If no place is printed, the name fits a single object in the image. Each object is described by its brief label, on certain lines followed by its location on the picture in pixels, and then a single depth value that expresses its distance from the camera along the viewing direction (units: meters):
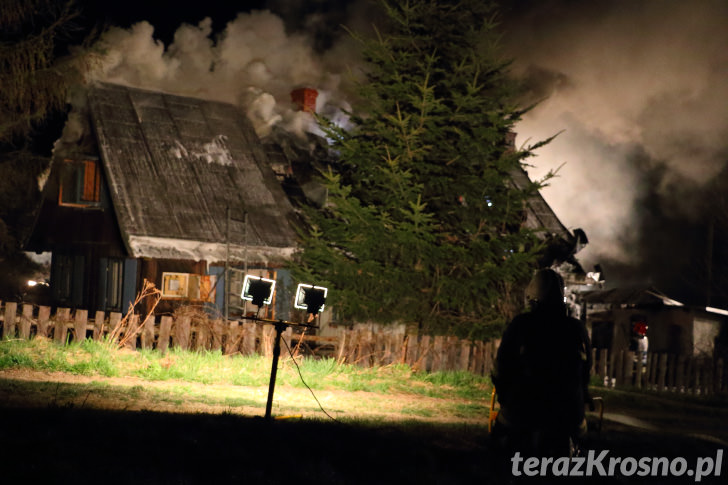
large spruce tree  15.84
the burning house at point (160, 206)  20.02
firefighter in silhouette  5.04
